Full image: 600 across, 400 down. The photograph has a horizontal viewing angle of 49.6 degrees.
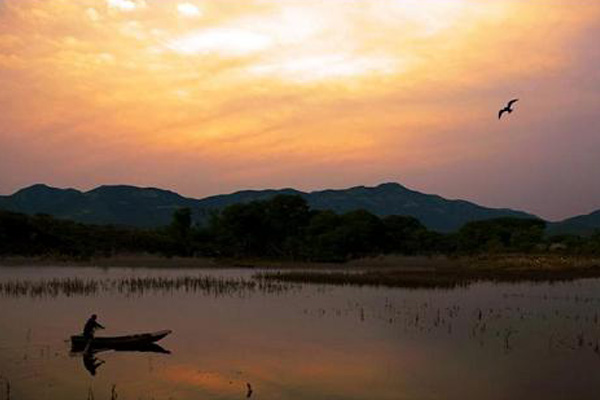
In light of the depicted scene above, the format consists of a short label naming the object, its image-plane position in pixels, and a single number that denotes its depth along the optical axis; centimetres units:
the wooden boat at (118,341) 2209
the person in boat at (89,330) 2209
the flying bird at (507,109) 2841
